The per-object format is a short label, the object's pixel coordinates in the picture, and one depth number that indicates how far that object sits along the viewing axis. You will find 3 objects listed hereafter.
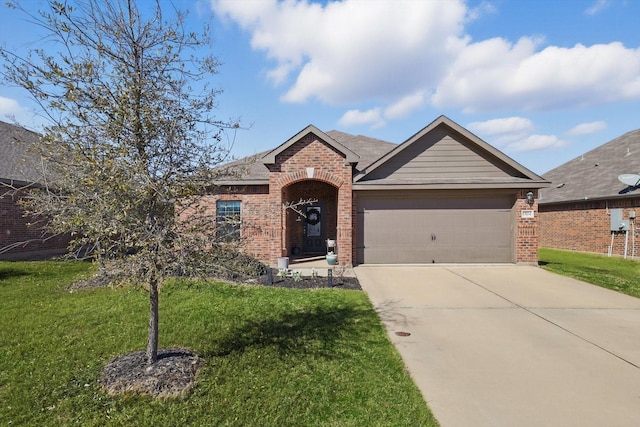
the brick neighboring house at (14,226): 12.95
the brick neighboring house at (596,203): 15.13
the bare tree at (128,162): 3.29
